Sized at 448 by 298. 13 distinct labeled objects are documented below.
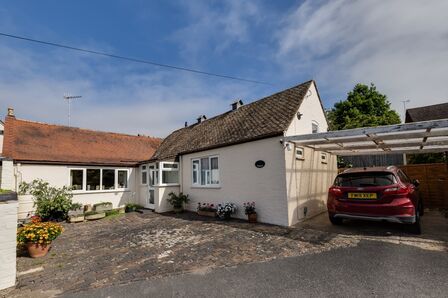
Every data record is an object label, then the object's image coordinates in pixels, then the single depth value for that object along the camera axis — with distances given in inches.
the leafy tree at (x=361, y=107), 1195.3
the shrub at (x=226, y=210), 396.8
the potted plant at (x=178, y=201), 498.7
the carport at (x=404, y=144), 259.9
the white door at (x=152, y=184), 542.6
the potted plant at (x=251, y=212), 362.3
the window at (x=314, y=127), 452.8
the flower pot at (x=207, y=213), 431.2
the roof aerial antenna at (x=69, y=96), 884.7
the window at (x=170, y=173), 525.3
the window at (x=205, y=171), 453.9
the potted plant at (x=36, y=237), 231.8
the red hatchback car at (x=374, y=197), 248.4
